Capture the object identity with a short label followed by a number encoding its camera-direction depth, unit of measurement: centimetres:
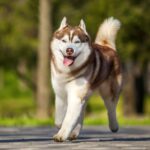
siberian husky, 1082
